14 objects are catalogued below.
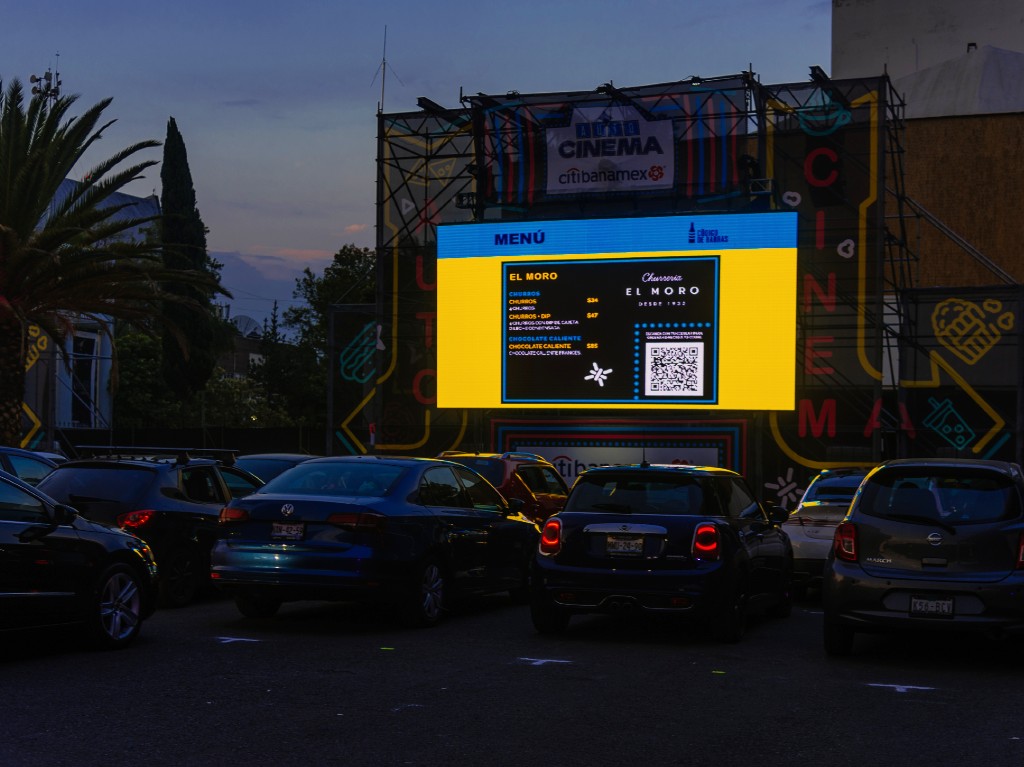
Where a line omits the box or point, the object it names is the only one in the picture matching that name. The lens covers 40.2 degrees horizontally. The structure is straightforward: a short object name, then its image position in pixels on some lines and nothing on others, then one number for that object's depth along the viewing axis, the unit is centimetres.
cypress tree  5388
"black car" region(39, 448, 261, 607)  1363
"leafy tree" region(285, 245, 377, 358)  6319
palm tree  2180
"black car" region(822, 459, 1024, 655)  1025
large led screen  2775
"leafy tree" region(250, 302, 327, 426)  6681
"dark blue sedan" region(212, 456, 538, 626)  1183
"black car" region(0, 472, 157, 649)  990
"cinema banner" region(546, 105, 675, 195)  3073
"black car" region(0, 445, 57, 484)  1579
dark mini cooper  1143
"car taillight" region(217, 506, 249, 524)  1212
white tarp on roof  4775
